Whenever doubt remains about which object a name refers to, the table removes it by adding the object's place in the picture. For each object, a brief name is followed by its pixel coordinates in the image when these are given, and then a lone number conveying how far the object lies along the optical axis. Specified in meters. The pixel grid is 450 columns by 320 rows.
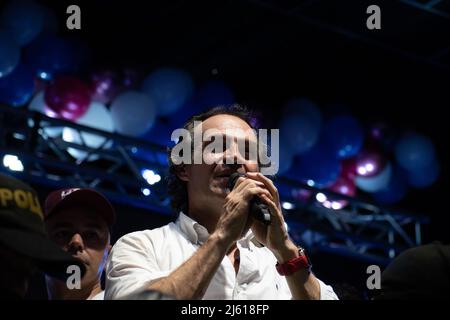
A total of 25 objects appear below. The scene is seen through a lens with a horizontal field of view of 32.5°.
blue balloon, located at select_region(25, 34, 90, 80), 4.96
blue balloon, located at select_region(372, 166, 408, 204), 6.34
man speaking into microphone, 1.88
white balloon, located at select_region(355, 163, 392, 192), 6.19
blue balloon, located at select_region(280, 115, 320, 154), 5.75
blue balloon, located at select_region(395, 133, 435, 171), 6.23
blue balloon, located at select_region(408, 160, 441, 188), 6.29
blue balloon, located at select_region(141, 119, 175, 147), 5.39
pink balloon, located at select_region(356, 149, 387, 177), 6.16
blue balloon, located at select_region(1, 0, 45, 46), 4.94
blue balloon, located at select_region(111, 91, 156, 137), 5.15
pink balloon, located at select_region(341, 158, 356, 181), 6.22
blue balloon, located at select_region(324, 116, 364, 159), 5.98
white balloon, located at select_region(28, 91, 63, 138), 5.03
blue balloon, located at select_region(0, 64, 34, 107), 4.78
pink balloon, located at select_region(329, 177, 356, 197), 6.27
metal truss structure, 4.91
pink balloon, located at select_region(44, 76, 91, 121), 4.94
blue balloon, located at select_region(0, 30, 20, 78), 4.60
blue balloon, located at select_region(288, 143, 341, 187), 5.90
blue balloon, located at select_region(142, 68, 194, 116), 5.33
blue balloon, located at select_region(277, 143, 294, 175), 5.67
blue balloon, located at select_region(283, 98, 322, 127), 5.91
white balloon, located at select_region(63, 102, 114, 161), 5.14
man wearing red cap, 2.55
